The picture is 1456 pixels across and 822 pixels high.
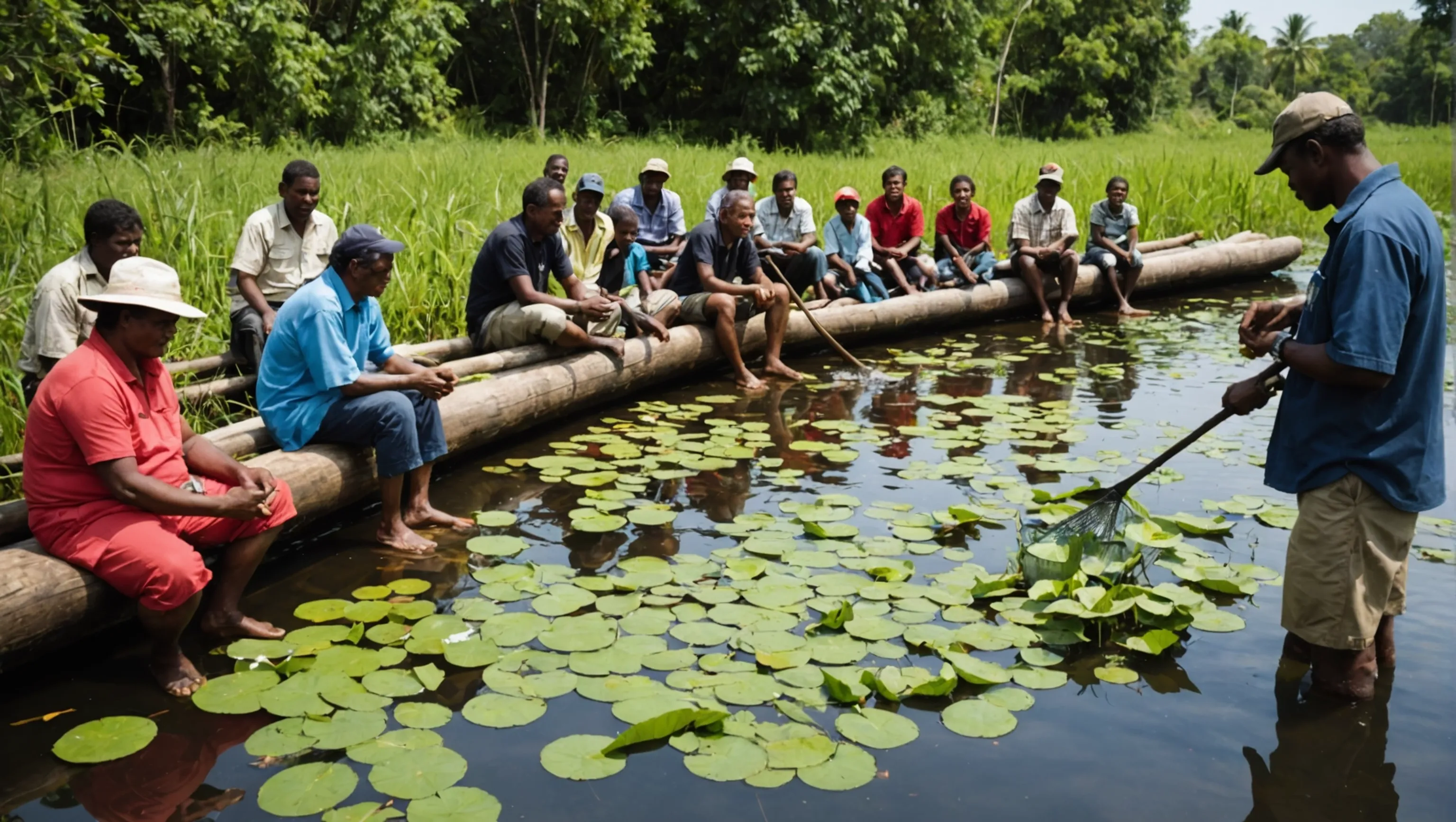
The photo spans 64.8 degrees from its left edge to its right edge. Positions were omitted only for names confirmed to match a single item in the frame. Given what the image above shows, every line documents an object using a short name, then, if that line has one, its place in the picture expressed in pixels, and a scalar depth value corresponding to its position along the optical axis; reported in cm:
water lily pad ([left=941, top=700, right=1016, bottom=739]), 315
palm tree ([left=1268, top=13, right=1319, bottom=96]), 5734
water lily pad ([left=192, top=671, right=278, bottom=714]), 320
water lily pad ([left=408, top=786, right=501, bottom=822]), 269
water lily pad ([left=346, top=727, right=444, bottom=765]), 295
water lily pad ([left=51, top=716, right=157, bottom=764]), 295
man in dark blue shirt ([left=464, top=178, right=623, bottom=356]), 630
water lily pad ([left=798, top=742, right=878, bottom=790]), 287
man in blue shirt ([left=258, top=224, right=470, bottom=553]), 443
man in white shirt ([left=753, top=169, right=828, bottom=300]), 867
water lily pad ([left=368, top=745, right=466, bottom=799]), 280
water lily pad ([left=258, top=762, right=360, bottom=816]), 272
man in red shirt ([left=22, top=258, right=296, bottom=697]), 321
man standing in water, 288
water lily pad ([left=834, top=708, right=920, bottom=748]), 307
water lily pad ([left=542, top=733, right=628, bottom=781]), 289
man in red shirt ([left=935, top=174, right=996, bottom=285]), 980
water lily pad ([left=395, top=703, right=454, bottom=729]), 314
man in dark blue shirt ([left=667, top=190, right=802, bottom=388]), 737
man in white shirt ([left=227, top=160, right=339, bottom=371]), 570
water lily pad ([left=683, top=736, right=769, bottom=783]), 291
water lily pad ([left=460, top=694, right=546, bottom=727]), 317
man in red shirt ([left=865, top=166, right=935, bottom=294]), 945
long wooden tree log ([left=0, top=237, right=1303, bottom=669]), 323
